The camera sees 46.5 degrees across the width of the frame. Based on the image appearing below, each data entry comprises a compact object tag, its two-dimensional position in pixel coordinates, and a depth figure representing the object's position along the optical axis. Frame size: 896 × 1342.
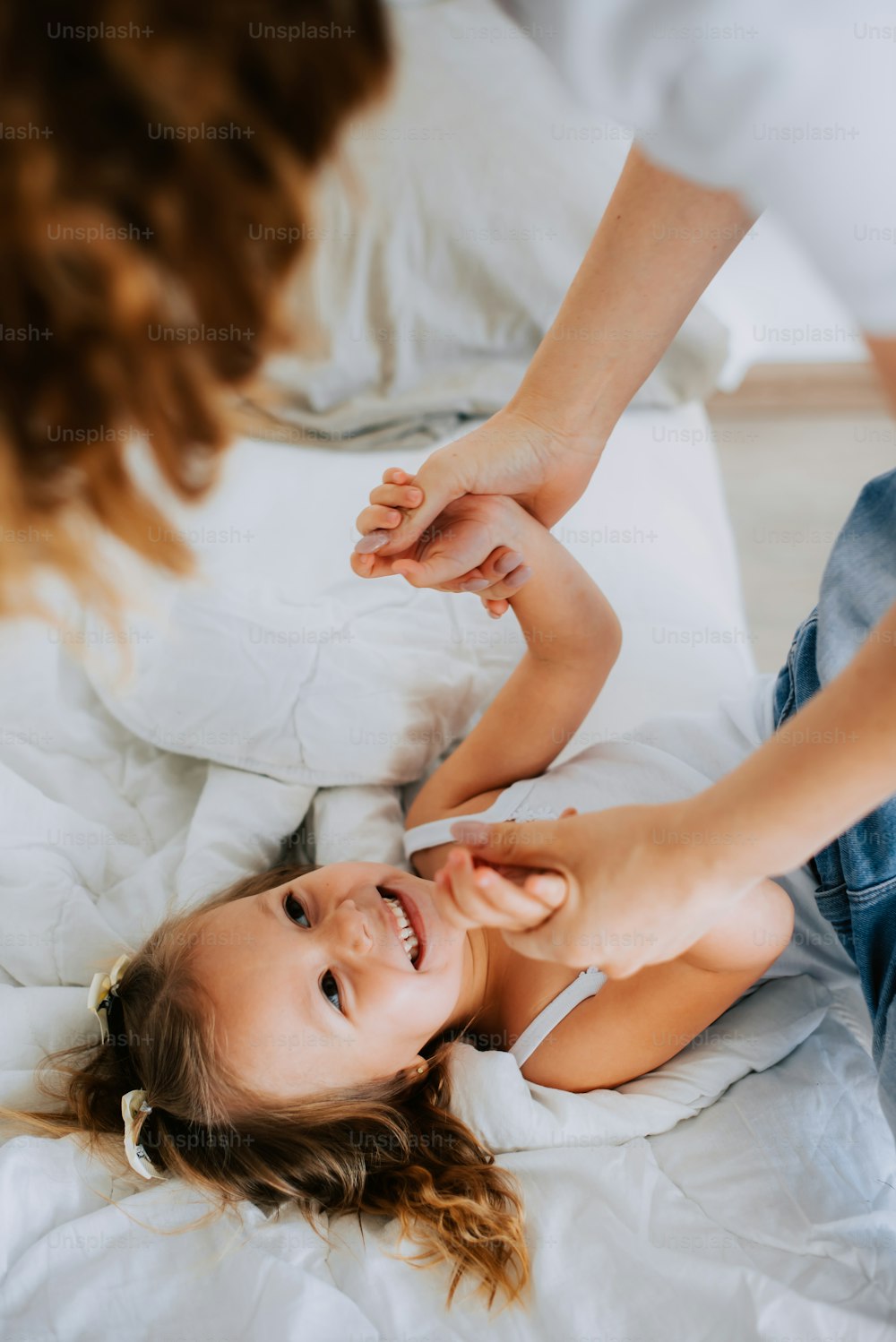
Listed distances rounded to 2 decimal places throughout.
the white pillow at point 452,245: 1.46
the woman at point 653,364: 0.43
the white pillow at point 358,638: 1.23
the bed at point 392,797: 0.88
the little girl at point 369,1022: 1.00
